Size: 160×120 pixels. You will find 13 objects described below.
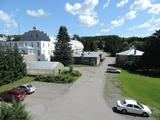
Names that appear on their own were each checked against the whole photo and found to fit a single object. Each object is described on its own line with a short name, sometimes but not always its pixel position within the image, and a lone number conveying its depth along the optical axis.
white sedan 13.54
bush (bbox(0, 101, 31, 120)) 7.24
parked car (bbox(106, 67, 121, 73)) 28.72
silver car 16.53
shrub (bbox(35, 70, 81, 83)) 21.49
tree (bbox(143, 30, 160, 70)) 31.17
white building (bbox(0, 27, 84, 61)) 33.73
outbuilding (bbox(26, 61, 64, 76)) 24.34
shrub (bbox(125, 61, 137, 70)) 34.06
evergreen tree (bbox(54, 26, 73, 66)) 32.67
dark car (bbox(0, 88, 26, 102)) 14.42
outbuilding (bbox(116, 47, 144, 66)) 36.50
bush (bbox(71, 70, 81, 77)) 25.14
